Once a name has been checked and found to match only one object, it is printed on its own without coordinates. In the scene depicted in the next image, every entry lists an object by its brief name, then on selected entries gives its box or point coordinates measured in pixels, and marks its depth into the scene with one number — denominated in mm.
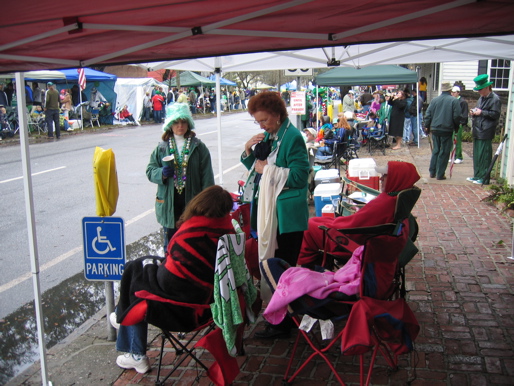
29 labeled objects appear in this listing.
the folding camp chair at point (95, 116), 26062
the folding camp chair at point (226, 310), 3180
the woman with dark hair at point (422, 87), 19305
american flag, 23016
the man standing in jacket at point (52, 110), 19188
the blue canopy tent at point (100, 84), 25172
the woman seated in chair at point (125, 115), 28125
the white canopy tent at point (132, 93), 28281
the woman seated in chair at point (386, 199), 3641
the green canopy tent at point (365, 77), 13992
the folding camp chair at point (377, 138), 15688
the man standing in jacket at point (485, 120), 9680
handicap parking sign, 3906
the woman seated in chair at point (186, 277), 3254
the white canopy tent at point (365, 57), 6250
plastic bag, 3836
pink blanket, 3240
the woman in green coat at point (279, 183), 3881
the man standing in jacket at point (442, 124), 10477
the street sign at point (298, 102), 12219
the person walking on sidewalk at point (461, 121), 10892
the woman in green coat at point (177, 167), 4699
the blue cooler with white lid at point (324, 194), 6430
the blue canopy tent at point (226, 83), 39575
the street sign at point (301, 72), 12312
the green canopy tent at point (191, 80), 38250
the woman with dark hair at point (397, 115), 15828
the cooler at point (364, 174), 7426
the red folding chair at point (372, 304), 3049
